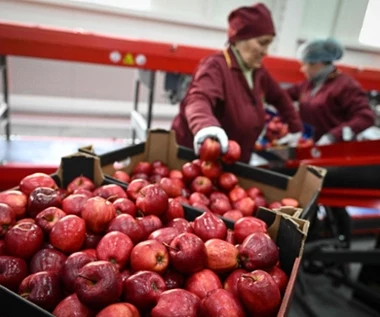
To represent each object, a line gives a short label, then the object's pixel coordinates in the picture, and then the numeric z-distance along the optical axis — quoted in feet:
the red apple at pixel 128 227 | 3.75
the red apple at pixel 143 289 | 3.05
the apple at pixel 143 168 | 6.07
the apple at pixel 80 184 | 4.78
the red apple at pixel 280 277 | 3.47
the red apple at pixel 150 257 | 3.33
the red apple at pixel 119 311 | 2.82
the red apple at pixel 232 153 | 5.79
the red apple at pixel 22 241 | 3.44
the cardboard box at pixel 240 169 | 5.55
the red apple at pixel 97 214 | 3.83
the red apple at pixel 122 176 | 5.71
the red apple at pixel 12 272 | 3.20
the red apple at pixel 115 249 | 3.43
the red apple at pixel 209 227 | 3.85
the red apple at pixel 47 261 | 3.40
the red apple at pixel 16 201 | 4.08
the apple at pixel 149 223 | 3.99
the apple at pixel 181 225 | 3.94
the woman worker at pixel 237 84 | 6.79
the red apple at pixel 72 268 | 3.14
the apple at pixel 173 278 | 3.41
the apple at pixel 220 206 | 5.20
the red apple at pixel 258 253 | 3.49
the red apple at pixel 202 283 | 3.29
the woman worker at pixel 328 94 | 10.19
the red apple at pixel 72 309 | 2.91
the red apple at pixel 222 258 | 3.58
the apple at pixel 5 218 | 3.71
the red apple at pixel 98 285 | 2.84
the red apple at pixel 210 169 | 5.72
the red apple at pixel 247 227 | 3.91
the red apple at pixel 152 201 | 4.21
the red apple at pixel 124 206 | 4.20
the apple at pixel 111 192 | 4.52
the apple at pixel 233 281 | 3.37
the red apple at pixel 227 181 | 5.76
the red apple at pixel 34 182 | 4.41
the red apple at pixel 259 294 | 3.03
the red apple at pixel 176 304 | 2.84
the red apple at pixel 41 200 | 4.04
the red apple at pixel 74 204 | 4.05
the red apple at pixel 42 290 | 3.00
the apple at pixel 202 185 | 5.52
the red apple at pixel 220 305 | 2.93
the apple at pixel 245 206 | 5.27
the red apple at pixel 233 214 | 4.98
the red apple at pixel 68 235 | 3.56
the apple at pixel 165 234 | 3.65
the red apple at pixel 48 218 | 3.74
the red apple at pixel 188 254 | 3.35
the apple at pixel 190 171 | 5.72
